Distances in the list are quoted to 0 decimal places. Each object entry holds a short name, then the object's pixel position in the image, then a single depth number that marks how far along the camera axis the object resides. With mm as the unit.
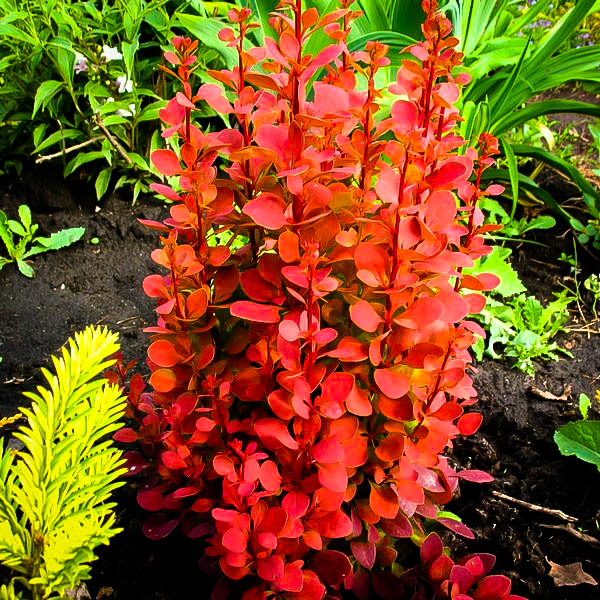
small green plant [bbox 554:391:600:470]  1502
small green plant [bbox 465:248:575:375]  2023
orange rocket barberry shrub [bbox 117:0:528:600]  914
